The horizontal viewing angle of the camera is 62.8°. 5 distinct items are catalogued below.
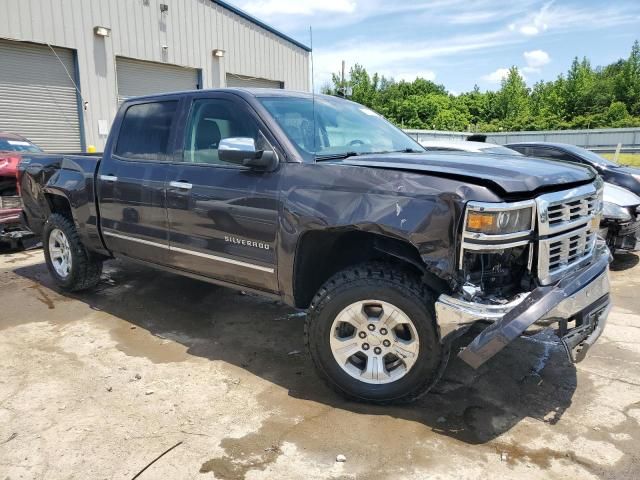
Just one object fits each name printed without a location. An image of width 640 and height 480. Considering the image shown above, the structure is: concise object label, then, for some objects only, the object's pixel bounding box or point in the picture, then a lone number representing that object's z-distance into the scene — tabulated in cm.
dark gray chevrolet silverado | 279
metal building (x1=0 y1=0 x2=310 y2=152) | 1222
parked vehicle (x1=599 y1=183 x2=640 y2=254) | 636
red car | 728
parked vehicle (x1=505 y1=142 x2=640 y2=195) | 817
